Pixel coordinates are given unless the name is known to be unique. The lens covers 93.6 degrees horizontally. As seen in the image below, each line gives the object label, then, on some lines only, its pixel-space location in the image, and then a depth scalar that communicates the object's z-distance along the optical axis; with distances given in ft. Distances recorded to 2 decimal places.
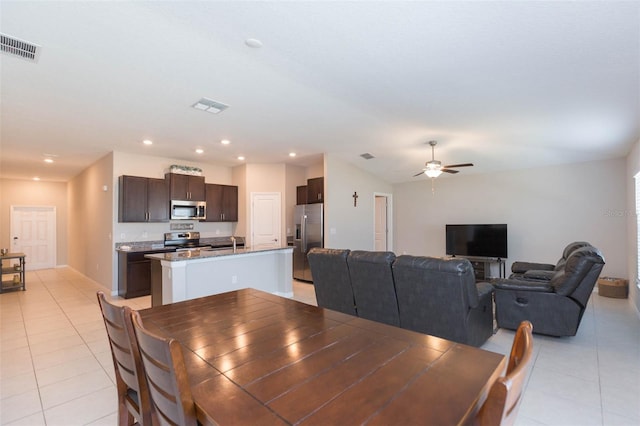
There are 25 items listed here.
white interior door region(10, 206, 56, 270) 28.99
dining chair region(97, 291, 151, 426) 4.30
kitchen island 13.08
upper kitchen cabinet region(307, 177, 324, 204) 22.33
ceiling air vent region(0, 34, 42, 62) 7.71
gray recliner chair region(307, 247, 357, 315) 11.87
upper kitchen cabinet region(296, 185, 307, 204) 24.29
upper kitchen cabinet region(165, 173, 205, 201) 21.22
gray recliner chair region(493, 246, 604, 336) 10.56
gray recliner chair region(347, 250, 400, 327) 10.64
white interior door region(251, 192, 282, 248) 24.13
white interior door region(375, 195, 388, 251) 28.25
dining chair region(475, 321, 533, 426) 2.35
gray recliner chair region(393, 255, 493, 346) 9.32
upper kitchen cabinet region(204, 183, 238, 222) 23.38
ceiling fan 16.76
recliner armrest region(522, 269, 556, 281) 14.92
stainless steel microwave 21.40
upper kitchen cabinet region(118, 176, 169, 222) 19.25
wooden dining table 3.14
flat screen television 21.39
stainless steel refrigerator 21.70
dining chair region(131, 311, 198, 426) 3.14
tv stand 21.52
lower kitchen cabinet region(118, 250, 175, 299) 18.30
